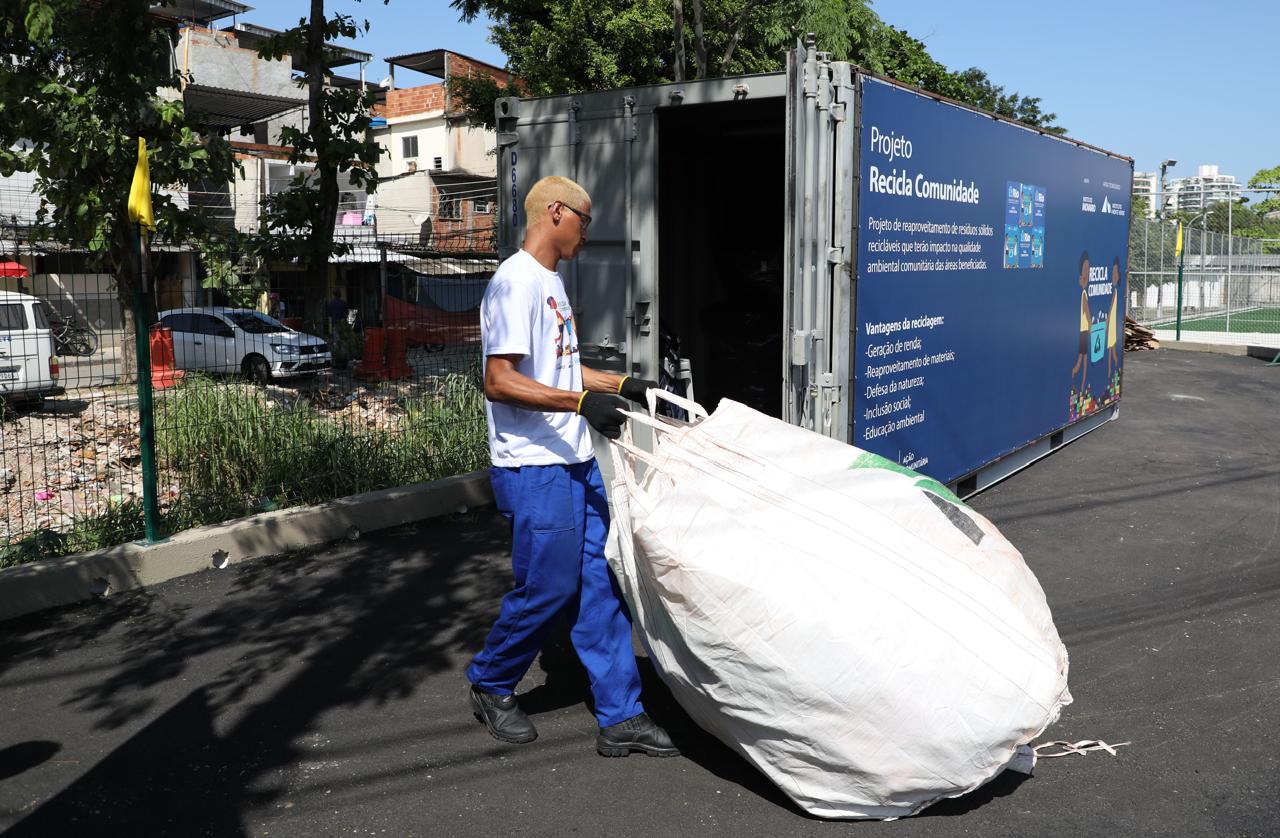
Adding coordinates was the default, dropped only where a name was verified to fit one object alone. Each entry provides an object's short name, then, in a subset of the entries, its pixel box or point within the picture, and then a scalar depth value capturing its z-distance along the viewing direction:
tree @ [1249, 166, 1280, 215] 80.30
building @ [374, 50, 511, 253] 45.62
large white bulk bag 3.23
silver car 7.64
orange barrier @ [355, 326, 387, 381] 8.20
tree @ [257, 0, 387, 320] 9.56
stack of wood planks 21.34
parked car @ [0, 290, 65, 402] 6.67
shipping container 5.81
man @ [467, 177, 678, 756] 3.72
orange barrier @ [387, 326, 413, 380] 8.21
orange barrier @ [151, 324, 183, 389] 7.36
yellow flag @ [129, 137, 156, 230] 5.69
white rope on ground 3.92
